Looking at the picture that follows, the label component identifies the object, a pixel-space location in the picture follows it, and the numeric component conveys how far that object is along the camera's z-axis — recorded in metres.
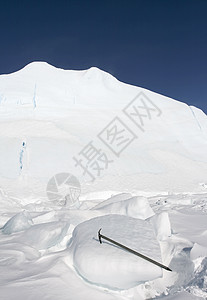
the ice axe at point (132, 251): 2.28
